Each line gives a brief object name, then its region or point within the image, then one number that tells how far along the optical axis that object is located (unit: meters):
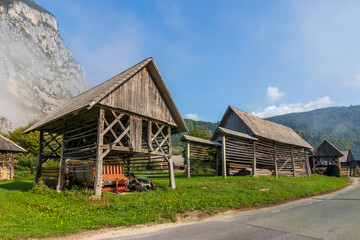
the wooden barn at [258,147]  21.91
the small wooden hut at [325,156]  44.28
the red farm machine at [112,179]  12.52
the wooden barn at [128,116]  11.77
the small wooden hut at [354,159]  51.86
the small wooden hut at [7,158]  27.66
